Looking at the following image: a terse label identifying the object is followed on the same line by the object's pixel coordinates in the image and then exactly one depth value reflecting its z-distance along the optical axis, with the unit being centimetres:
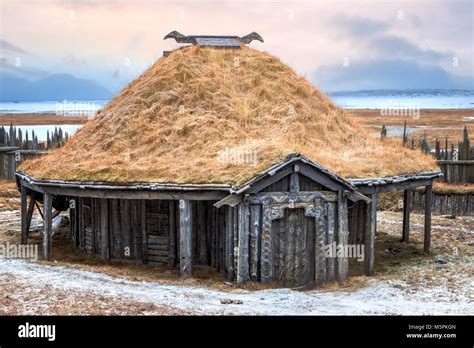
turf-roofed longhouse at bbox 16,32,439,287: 1587
